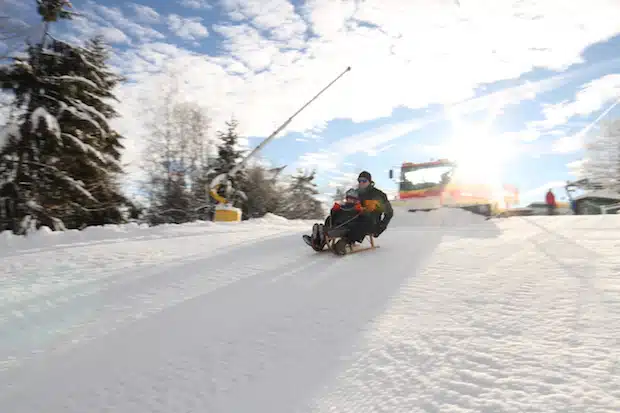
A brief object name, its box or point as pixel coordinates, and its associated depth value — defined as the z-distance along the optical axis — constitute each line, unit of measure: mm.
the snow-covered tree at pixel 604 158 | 33625
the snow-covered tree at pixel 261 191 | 27031
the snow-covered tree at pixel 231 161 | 23719
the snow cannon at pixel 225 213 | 12211
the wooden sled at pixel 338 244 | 6047
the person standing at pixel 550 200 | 18891
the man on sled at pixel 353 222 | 6137
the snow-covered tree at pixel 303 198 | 33906
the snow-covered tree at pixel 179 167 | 23578
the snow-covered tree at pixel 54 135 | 9961
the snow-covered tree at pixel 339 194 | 49444
